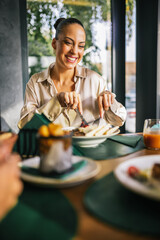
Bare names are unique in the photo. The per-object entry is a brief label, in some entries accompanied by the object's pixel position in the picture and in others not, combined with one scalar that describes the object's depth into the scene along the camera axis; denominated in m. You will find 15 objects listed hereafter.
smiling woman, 1.58
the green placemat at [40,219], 0.43
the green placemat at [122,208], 0.46
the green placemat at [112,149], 0.99
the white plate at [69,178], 0.61
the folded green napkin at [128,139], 1.19
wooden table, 0.43
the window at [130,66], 3.12
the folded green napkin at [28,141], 0.93
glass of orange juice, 1.11
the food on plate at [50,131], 0.68
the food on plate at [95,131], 1.14
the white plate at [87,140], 1.08
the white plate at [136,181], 0.51
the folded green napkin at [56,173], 0.65
